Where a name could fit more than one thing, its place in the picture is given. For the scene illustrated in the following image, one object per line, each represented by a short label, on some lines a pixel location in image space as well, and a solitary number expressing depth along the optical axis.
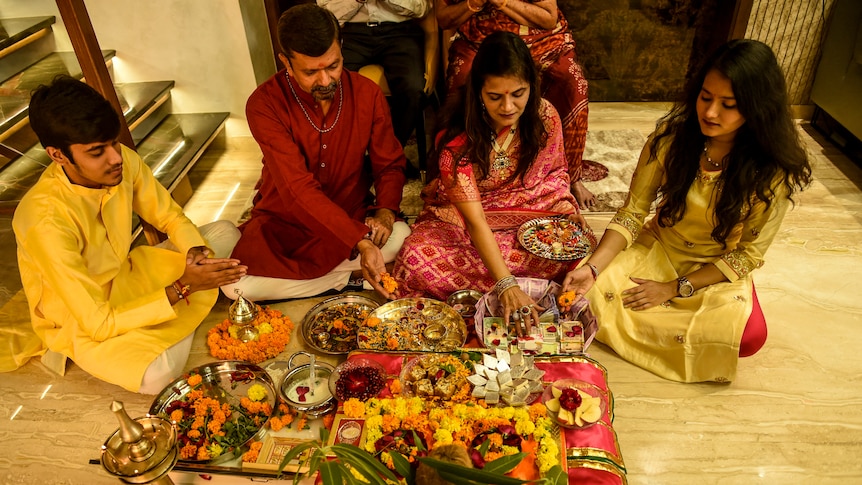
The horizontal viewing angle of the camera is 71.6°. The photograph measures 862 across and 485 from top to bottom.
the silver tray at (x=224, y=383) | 2.23
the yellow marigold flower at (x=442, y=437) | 1.73
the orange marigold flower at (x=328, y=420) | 2.06
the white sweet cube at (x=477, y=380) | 1.93
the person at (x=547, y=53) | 3.37
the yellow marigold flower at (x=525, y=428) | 1.79
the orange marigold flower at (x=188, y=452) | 1.96
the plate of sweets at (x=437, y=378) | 1.95
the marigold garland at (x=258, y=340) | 2.56
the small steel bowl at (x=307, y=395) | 2.09
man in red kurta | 2.73
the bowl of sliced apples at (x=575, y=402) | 1.81
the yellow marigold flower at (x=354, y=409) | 1.90
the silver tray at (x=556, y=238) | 2.62
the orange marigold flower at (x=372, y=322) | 2.52
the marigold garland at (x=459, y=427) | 1.73
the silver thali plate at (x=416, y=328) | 2.45
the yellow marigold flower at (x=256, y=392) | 2.17
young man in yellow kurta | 2.07
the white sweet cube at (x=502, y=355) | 2.01
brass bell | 2.56
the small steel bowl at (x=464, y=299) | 2.70
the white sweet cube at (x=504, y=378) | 1.92
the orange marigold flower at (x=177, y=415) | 2.07
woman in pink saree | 2.37
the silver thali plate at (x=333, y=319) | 2.58
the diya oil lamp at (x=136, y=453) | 1.43
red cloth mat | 1.75
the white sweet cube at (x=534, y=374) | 1.93
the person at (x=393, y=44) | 3.56
